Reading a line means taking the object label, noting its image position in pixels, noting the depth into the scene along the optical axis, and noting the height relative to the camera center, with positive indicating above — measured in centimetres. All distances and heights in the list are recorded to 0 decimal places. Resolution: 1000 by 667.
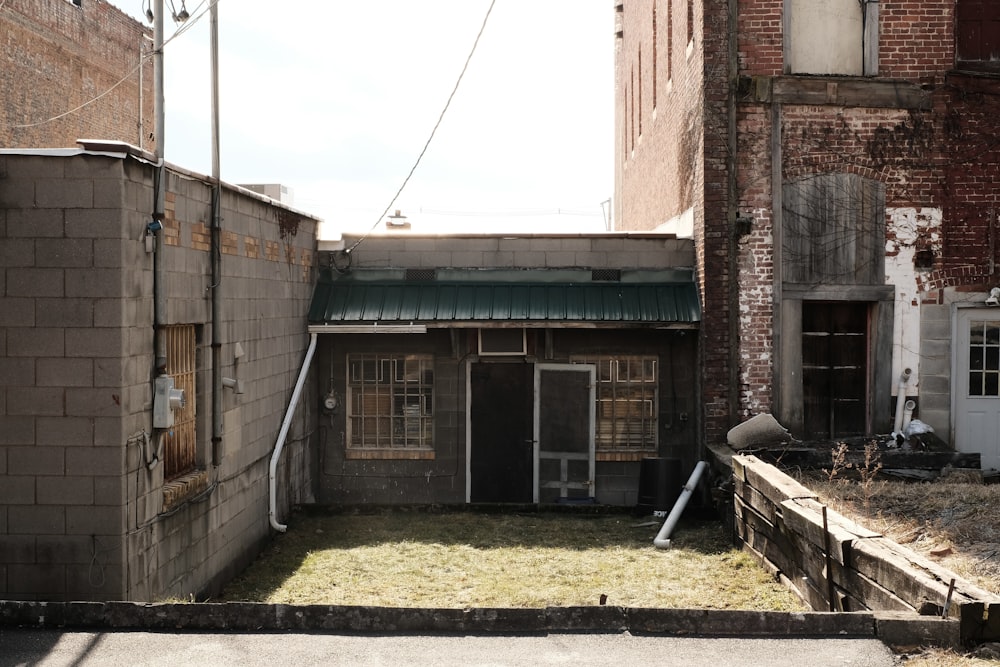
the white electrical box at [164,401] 804 -64
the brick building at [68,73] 2064 +594
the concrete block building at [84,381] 749 -44
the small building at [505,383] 1414 -88
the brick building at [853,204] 1316 +161
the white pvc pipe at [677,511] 1131 -233
